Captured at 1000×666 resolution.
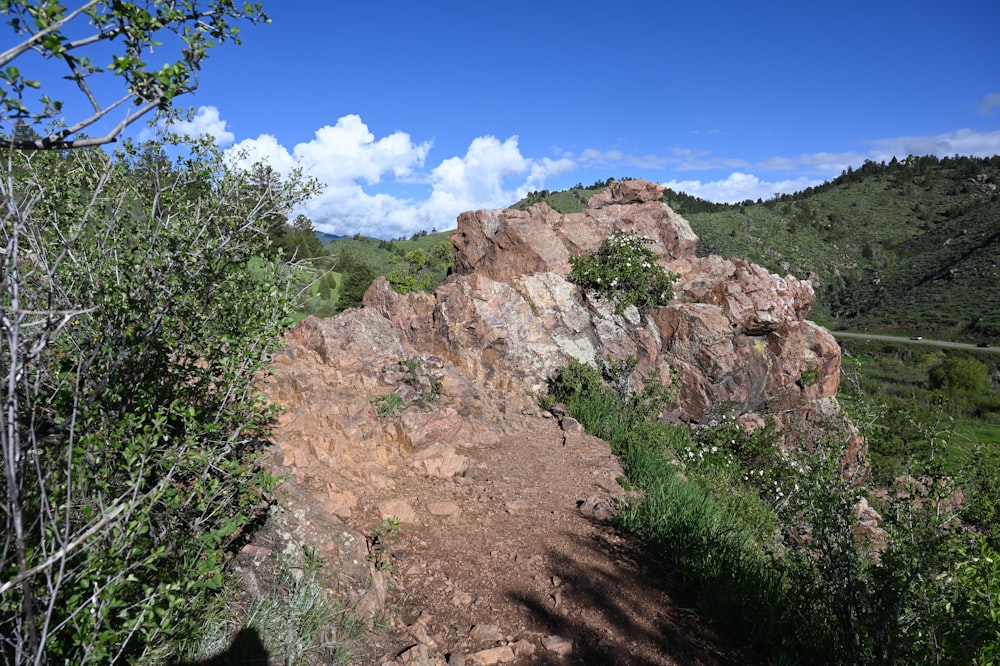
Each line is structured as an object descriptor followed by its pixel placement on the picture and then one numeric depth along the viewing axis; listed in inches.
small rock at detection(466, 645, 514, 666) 149.3
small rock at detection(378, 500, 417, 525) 214.2
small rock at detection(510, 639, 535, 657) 153.6
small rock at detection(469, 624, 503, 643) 157.8
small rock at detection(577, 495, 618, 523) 241.4
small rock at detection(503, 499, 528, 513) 239.9
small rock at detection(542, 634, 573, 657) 154.6
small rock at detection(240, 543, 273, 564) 147.8
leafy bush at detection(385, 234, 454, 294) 555.4
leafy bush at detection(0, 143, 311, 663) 89.6
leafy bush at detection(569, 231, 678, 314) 426.9
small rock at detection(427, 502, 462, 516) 227.1
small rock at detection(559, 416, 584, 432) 339.3
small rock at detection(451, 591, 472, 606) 172.9
